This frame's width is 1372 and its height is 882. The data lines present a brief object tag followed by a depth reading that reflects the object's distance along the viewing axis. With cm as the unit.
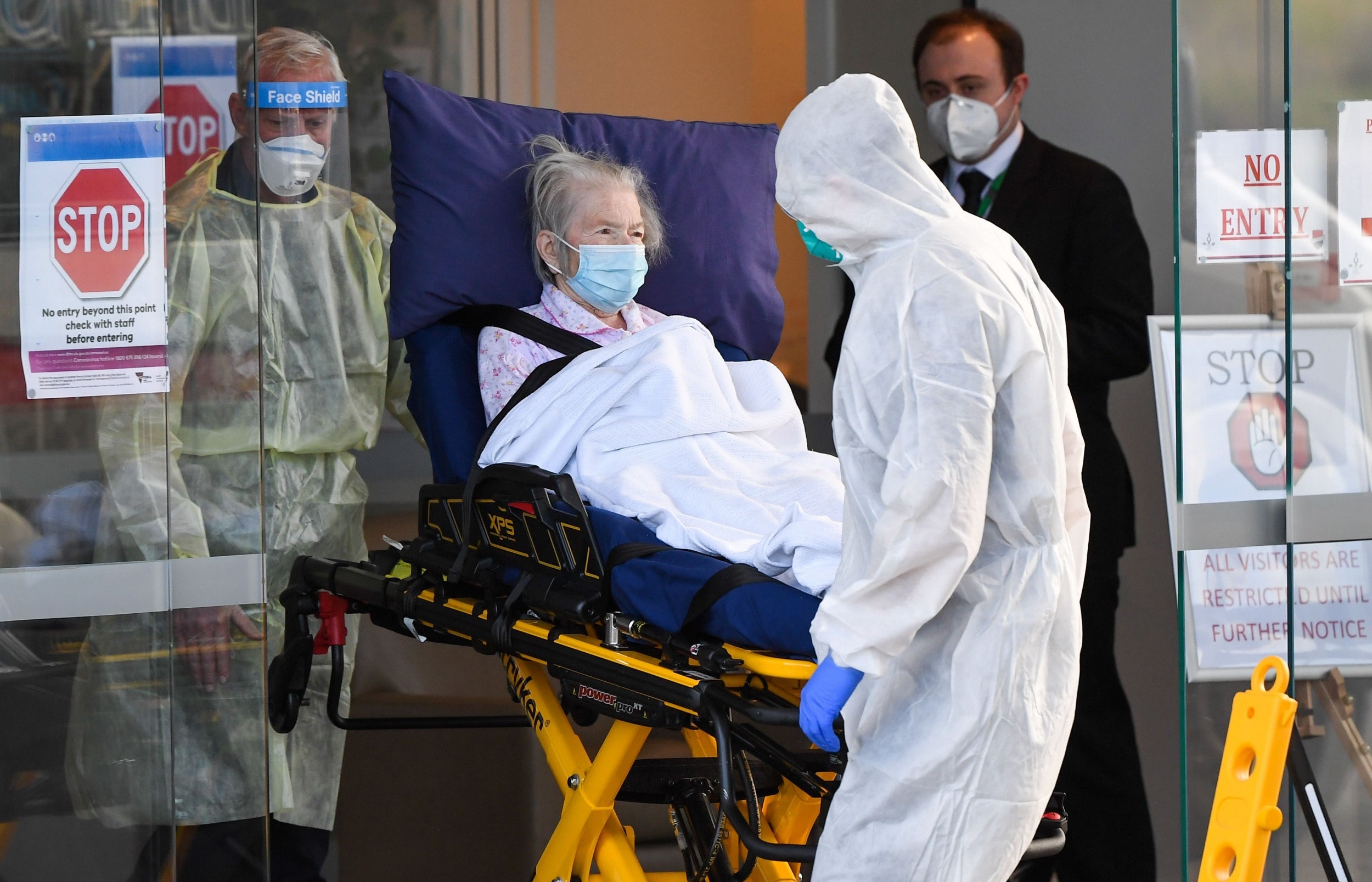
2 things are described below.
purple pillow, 1059
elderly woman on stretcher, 1005
